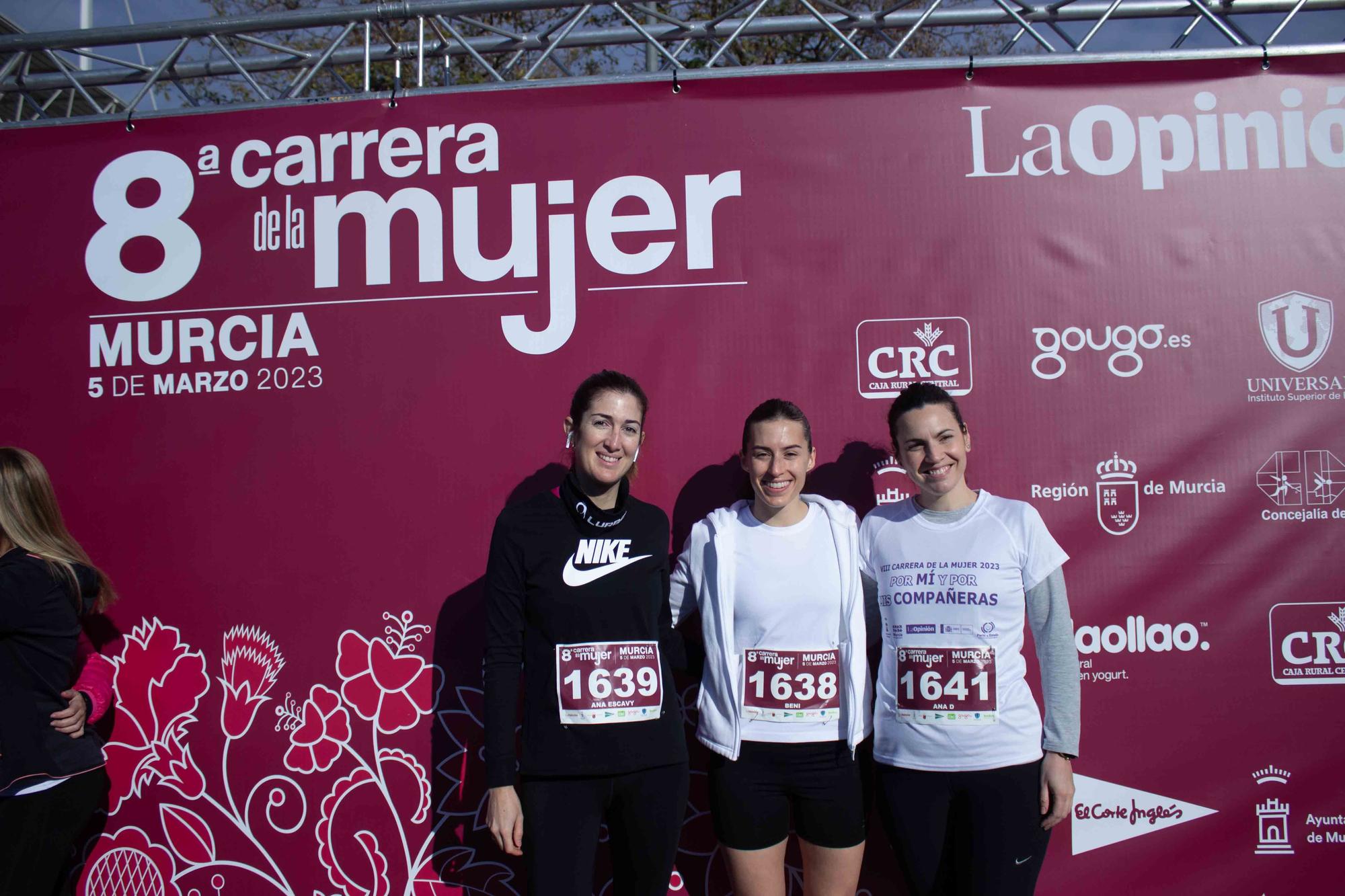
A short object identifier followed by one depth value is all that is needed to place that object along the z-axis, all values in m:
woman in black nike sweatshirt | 2.17
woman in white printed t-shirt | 2.23
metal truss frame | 3.11
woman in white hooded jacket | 2.34
